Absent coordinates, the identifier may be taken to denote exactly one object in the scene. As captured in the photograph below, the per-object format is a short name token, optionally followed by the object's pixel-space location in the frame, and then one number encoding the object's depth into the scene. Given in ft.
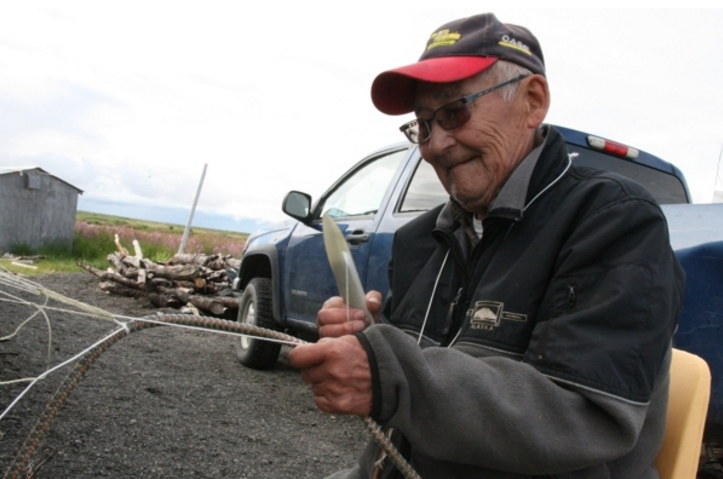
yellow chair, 4.54
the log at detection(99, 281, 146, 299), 36.24
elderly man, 3.74
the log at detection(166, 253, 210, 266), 40.16
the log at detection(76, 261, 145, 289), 36.09
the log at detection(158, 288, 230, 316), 28.43
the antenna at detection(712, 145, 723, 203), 13.20
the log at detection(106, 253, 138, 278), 36.76
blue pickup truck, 7.38
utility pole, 53.91
